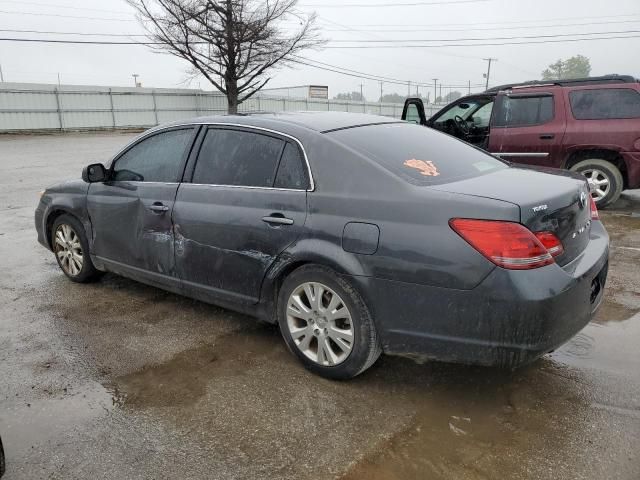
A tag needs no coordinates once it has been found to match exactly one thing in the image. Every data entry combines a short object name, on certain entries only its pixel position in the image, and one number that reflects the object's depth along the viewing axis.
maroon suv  7.20
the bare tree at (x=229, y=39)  25.27
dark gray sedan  2.51
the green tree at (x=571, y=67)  95.12
